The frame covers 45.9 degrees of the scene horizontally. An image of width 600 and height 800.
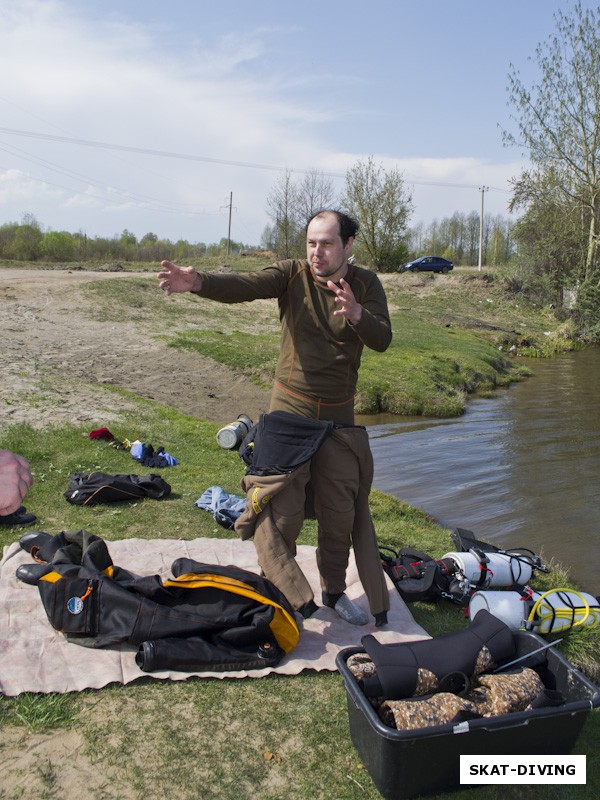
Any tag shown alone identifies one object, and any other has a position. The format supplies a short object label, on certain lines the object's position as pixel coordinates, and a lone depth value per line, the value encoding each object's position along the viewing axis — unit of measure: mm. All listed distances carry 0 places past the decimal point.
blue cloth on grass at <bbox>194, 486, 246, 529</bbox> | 6368
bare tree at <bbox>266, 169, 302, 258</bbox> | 45253
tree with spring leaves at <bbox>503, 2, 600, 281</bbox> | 29312
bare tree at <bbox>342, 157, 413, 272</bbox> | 44844
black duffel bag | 6559
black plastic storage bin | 3057
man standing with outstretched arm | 4324
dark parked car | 44531
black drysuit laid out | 4012
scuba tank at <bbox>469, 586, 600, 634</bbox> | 4723
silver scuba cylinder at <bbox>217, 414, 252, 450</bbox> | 9445
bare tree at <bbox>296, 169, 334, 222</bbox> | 45038
